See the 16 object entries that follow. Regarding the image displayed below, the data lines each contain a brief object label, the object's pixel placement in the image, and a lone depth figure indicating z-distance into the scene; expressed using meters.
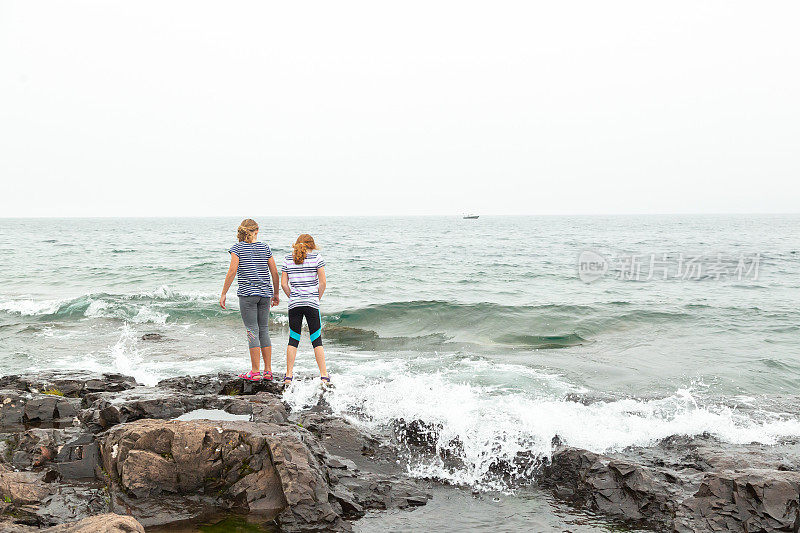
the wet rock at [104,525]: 3.01
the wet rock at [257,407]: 5.69
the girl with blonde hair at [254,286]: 7.53
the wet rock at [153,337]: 12.21
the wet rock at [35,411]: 5.96
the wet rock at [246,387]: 7.28
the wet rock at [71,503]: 4.02
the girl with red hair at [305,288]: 7.54
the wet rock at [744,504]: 4.04
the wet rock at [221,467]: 4.27
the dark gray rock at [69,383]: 7.00
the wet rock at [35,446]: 4.87
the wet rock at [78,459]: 4.67
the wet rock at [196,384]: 7.26
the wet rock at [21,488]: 4.13
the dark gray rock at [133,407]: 5.47
